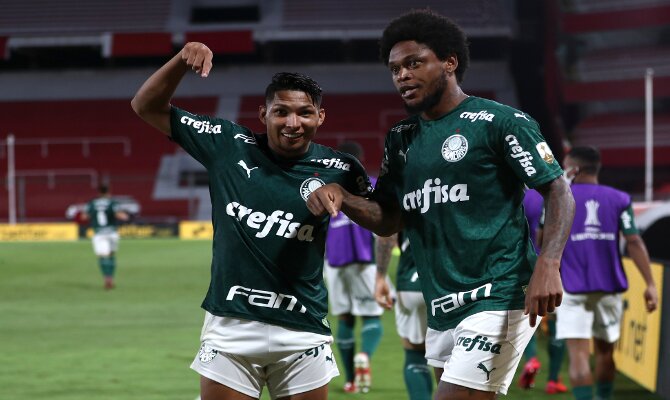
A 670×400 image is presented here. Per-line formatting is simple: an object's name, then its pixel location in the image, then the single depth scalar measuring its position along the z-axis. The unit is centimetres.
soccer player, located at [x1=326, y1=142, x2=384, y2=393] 857
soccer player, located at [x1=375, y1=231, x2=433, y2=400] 655
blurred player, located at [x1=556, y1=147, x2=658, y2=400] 695
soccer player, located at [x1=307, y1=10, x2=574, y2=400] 362
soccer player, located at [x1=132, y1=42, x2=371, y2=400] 397
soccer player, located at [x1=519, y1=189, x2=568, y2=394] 729
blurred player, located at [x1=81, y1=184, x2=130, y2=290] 1830
